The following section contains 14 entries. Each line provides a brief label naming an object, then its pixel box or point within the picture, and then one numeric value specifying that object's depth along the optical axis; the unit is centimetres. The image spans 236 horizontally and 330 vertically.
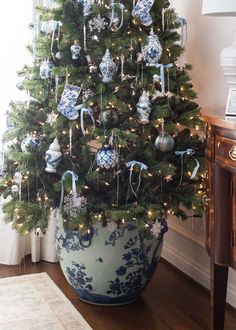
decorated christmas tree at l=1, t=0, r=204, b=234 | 204
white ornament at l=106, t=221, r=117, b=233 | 211
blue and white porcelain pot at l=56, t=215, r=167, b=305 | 217
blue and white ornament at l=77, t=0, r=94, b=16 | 208
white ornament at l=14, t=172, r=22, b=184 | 210
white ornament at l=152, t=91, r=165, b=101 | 215
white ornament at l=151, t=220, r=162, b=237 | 209
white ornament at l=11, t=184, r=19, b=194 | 212
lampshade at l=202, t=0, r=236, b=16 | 170
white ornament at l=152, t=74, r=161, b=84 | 207
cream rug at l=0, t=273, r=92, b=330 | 215
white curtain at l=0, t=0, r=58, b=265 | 275
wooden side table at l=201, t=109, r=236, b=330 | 168
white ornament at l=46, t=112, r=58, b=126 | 215
